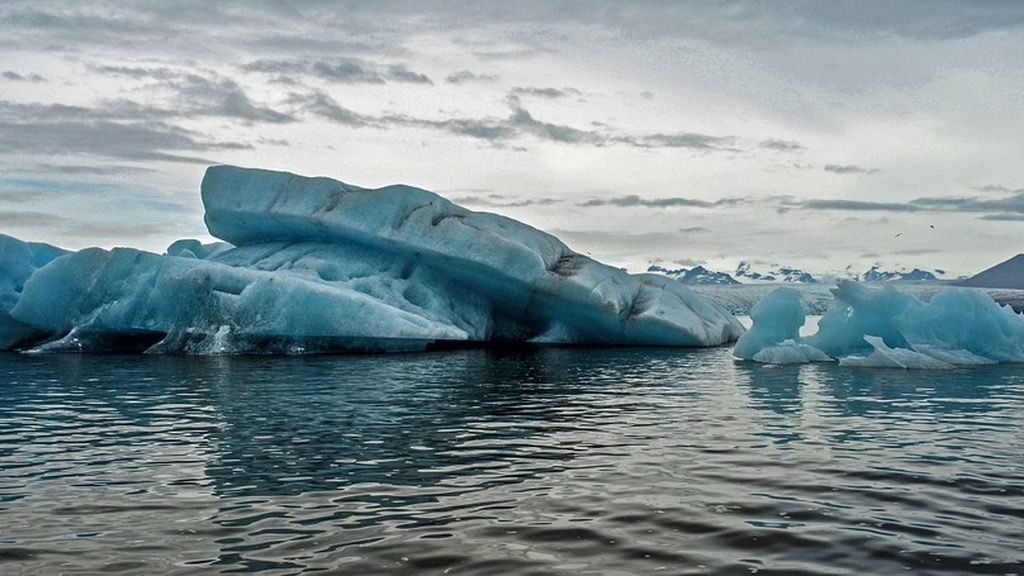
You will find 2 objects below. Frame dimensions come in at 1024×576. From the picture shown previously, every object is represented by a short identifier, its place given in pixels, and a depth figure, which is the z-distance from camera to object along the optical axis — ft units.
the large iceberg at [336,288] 78.33
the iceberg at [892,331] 71.82
